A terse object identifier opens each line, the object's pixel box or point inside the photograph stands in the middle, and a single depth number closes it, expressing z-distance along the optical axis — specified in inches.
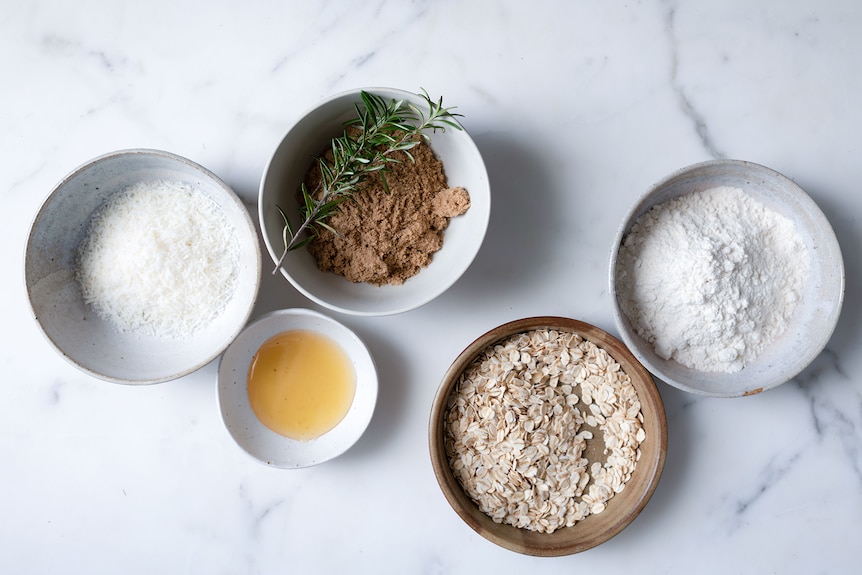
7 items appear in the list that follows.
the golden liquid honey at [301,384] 23.0
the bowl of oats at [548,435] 22.3
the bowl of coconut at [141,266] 21.2
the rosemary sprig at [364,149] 20.6
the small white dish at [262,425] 22.5
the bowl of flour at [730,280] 21.2
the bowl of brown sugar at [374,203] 20.9
